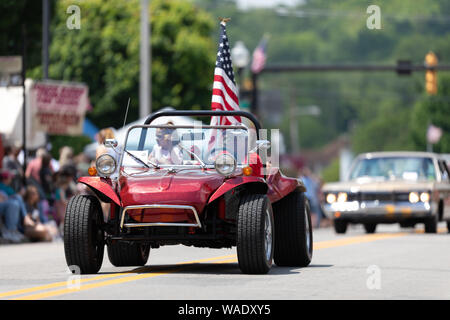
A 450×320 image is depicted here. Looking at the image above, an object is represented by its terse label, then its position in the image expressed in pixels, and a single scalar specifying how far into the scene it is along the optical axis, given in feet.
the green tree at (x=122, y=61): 182.39
